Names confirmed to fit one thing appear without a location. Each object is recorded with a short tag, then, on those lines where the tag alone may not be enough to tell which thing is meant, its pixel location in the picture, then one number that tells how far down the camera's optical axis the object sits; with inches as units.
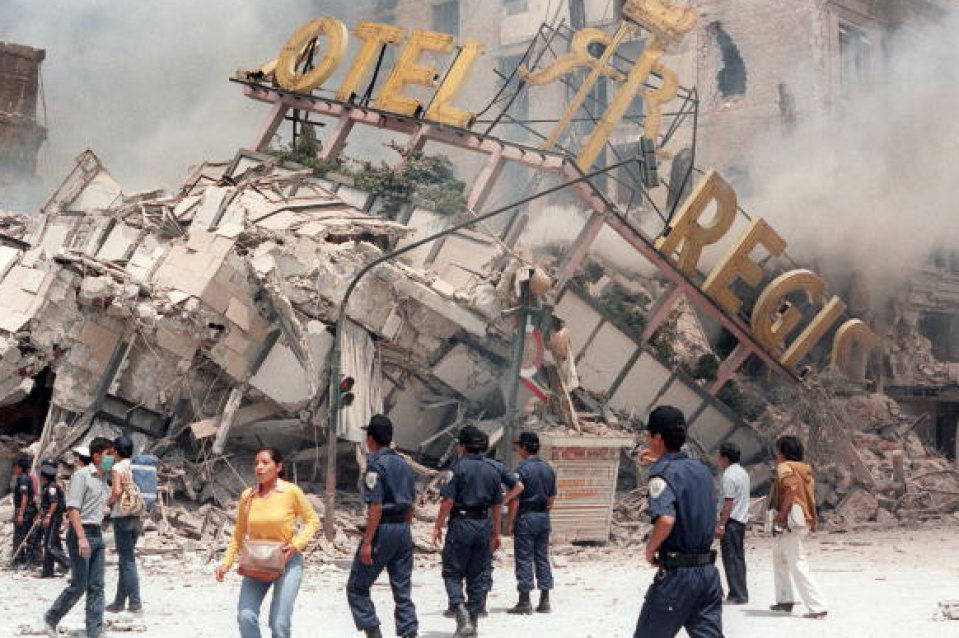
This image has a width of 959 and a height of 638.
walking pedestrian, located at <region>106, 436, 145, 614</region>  375.6
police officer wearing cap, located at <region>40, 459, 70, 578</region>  509.7
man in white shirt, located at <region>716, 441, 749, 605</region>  446.0
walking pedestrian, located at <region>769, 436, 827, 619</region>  415.8
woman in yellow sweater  282.7
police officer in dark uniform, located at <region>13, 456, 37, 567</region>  537.6
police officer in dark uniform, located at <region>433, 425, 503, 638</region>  366.9
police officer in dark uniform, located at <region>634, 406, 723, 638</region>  238.2
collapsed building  714.8
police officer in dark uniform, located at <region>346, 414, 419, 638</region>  321.7
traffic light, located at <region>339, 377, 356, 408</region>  682.0
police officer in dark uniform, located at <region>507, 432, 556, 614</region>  439.2
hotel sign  975.0
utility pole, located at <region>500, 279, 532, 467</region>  712.4
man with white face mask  351.3
